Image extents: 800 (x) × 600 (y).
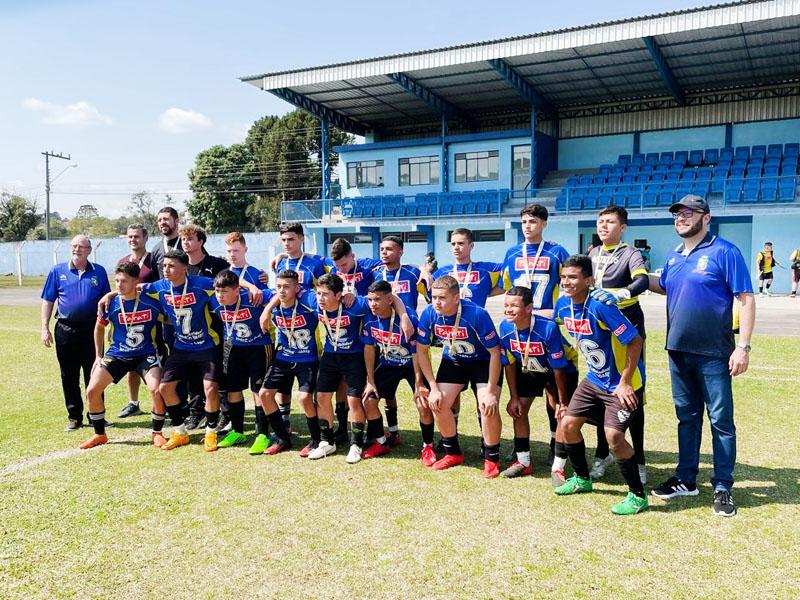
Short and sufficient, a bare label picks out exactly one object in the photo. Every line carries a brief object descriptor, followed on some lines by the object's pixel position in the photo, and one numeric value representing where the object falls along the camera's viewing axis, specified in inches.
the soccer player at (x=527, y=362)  209.5
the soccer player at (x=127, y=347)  259.3
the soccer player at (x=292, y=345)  243.6
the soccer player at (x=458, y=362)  214.4
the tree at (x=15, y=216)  2351.1
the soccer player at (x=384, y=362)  230.5
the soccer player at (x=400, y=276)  272.8
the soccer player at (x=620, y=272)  199.6
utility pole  2050.4
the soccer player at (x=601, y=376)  182.5
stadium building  1012.5
